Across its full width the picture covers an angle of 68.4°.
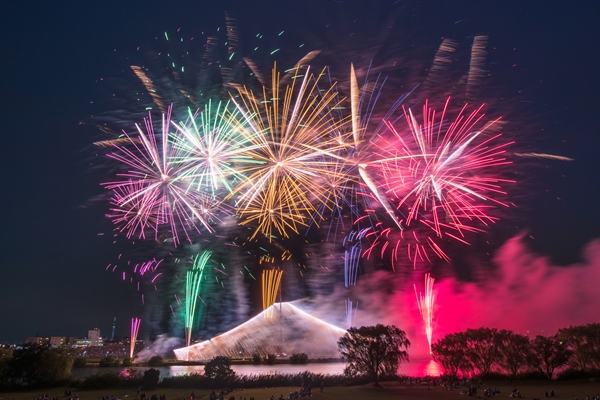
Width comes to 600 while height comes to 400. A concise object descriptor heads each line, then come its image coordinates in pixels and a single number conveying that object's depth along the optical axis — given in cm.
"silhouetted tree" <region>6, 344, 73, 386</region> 4488
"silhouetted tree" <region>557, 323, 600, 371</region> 4644
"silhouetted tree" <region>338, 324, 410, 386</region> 4278
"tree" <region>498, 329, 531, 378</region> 4662
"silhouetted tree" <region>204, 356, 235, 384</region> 4116
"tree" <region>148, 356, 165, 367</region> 8669
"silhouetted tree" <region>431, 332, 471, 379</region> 4947
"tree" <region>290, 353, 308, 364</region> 9052
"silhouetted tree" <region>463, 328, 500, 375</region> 4841
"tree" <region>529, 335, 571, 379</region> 4569
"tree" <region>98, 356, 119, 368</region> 8588
